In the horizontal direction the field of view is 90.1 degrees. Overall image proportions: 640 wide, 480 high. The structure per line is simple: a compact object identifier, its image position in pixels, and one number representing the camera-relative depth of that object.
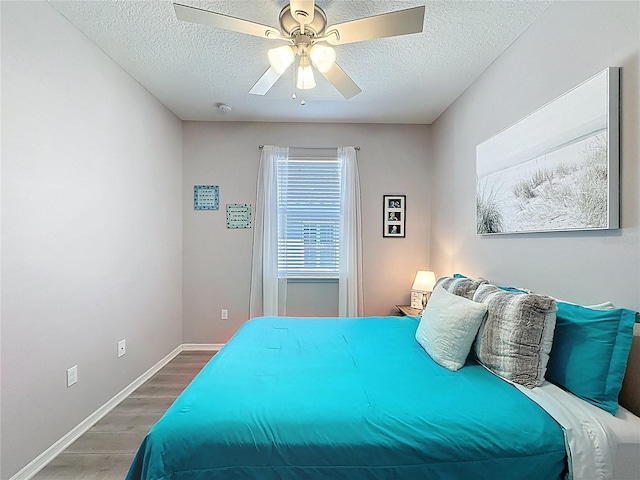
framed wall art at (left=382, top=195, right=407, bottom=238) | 3.77
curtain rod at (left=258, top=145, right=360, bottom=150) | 3.73
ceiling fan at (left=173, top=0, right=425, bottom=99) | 1.53
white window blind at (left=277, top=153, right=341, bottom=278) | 3.76
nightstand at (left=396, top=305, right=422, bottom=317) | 3.24
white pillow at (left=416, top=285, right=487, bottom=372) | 1.65
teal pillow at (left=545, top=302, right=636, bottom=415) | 1.27
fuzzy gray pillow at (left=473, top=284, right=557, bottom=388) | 1.45
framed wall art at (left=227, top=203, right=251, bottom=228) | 3.73
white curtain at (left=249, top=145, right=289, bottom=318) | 3.64
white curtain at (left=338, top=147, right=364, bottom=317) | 3.65
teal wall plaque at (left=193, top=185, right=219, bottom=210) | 3.73
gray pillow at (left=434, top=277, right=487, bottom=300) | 2.14
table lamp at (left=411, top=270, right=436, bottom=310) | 3.34
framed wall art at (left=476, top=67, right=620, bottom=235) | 1.42
